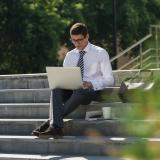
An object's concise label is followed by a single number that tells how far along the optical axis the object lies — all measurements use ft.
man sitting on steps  36.62
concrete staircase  36.81
